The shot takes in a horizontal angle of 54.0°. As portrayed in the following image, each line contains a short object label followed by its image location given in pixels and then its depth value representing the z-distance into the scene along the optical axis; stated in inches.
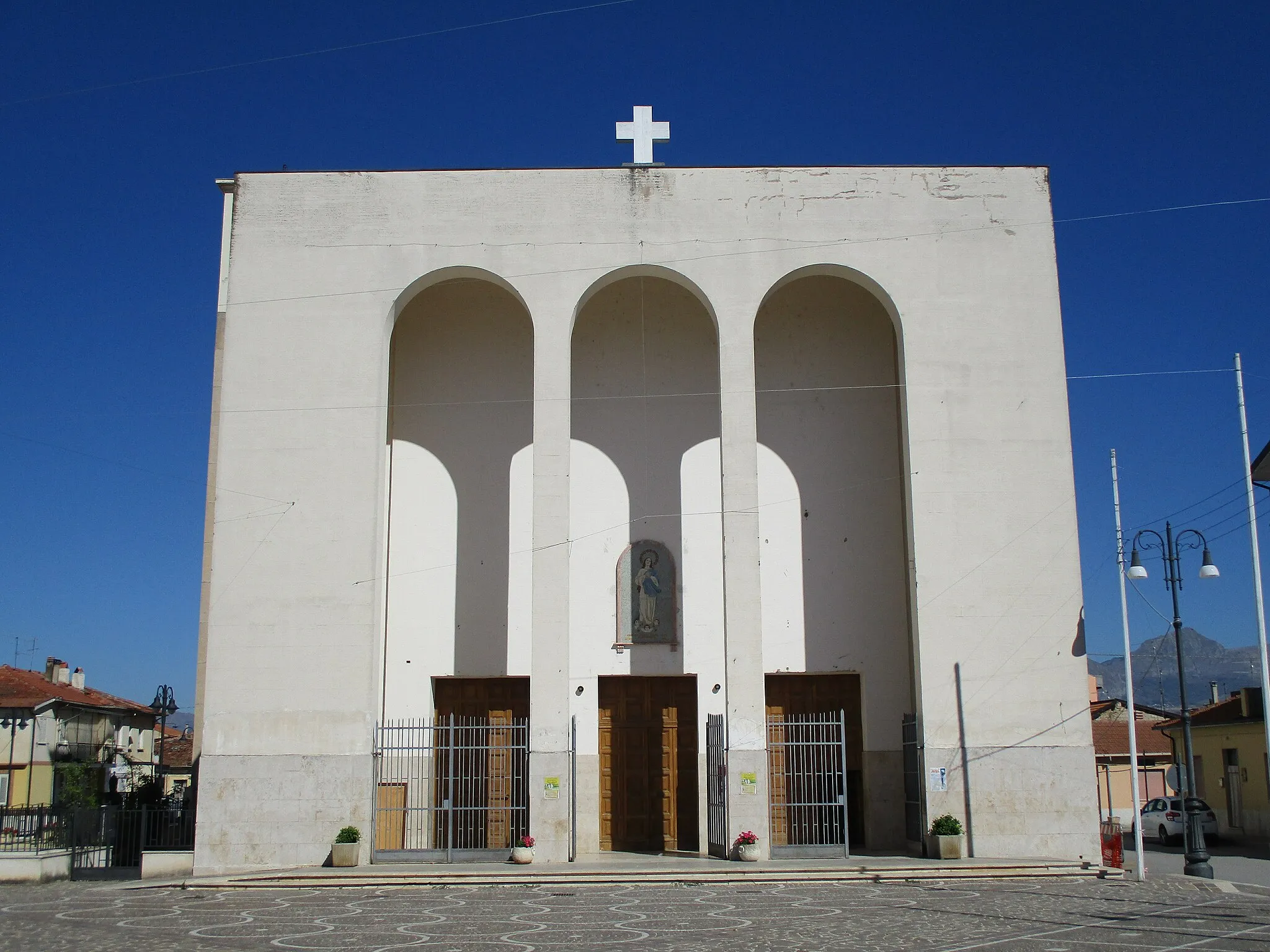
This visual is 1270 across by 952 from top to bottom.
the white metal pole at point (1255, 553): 692.1
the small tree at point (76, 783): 1119.0
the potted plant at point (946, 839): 739.4
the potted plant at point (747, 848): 732.0
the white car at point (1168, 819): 1258.6
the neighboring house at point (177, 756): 1572.3
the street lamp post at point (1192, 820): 766.5
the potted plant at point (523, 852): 735.7
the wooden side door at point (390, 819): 808.9
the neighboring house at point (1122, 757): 1692.9
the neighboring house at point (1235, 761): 1300.4
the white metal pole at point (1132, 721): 697.0
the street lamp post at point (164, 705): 1056.8
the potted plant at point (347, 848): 727.7
